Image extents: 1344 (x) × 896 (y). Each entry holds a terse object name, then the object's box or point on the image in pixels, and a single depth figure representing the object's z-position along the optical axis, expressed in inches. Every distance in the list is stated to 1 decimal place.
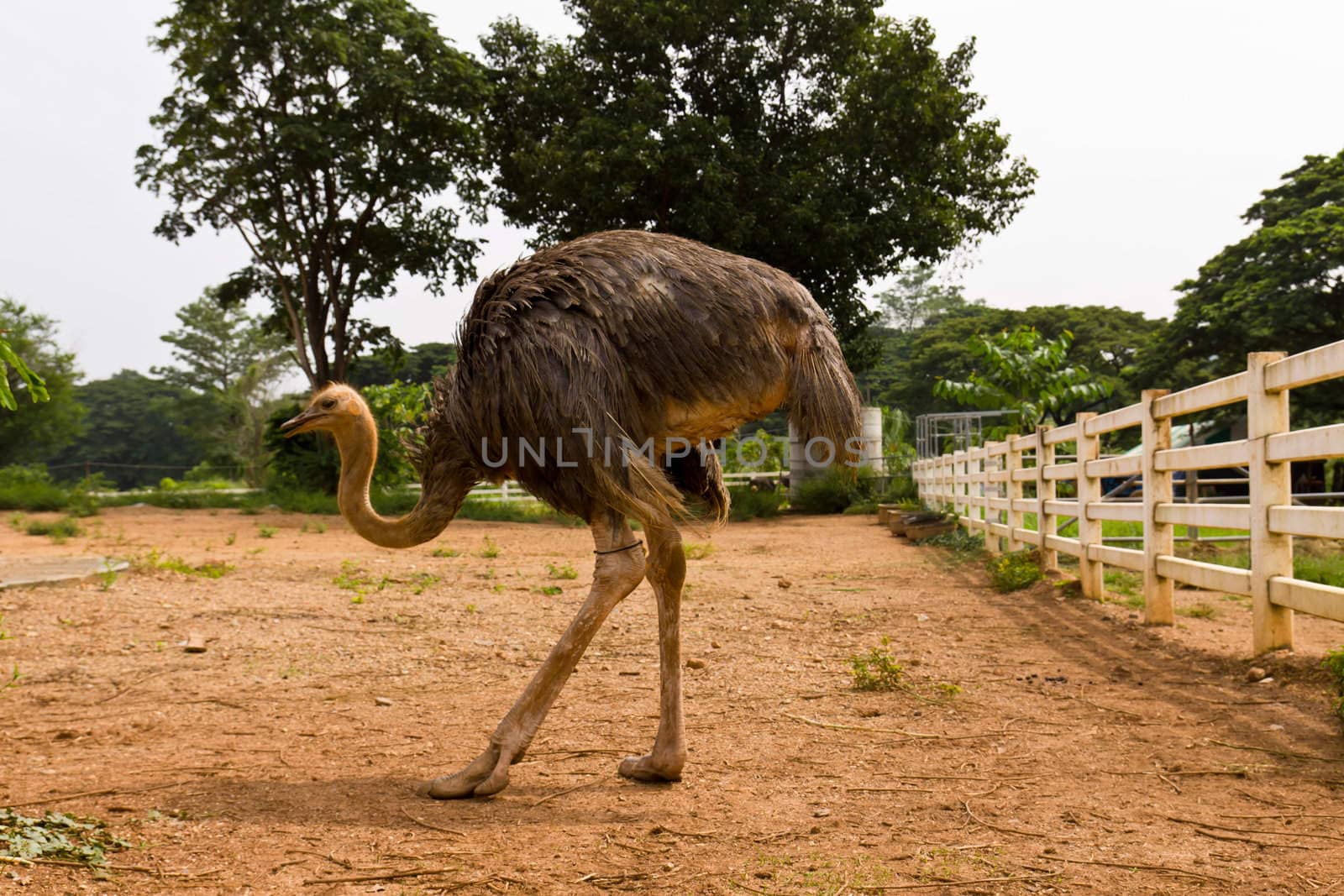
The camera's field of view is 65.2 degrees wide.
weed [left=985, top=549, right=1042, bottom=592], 324.2
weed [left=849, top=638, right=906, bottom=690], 186.5
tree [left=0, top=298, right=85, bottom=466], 1229.7
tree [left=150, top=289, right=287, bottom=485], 1657.2
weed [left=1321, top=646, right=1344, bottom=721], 155.4
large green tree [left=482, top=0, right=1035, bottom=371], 695.1
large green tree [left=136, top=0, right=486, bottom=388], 761.0
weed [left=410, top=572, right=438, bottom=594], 326.6
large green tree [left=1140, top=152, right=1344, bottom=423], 943.0
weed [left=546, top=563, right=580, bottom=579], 362.6
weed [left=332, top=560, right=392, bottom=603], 324.8
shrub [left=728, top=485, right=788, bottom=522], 748.0
